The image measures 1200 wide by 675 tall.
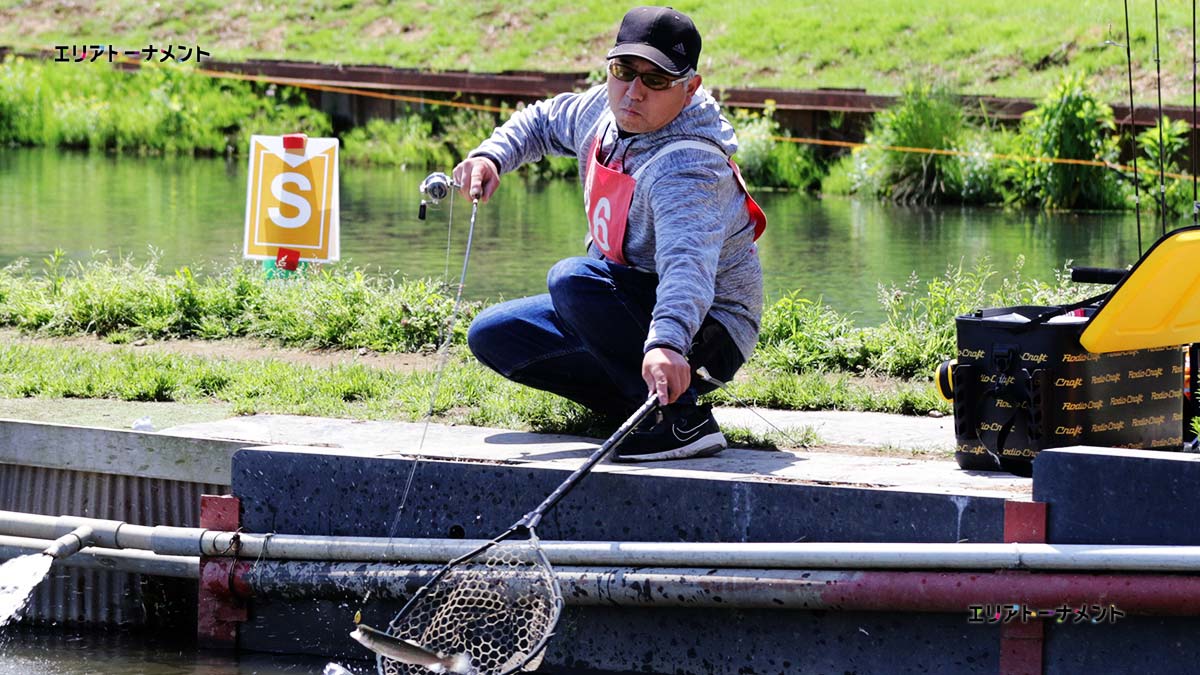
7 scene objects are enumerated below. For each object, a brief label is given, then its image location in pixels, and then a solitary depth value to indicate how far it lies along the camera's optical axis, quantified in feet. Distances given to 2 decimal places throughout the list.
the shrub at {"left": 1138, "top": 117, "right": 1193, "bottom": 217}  100.63
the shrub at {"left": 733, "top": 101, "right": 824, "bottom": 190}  127.95
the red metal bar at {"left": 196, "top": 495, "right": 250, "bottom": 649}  34.76
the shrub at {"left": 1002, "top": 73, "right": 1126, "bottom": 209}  110.22
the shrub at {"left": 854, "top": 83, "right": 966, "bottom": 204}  116.06
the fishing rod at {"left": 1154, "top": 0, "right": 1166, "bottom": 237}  37.26
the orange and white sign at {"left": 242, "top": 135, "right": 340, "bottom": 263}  58.29
